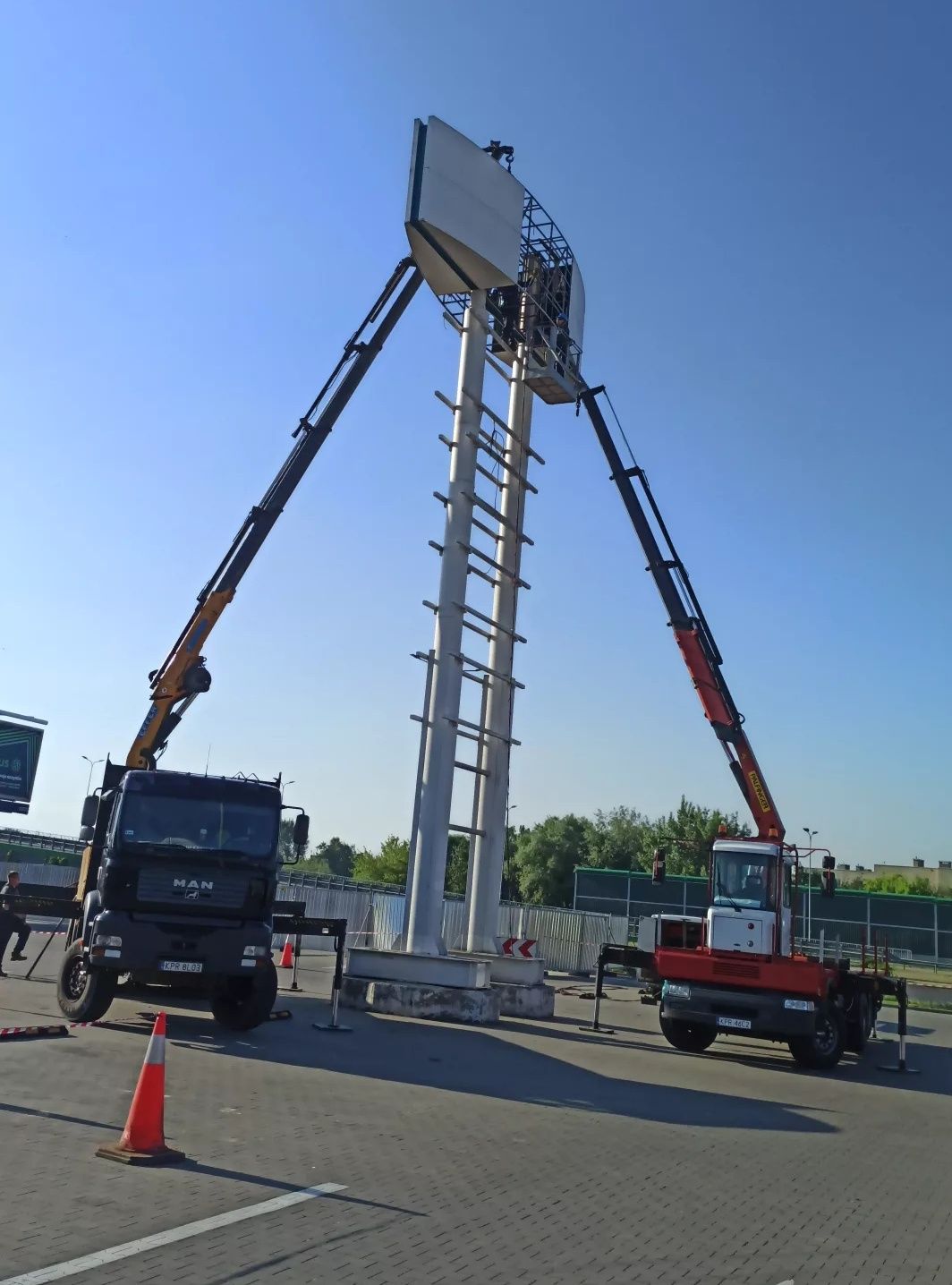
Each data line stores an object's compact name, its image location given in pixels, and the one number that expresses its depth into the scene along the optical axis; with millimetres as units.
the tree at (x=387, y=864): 85688
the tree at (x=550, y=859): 82438
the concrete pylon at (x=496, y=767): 21984
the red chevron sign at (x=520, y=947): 22031
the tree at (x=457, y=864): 74019
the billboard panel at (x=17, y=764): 51469
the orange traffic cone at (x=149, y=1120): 7219
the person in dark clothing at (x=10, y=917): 15070
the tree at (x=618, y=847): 85625
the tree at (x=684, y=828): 78000
